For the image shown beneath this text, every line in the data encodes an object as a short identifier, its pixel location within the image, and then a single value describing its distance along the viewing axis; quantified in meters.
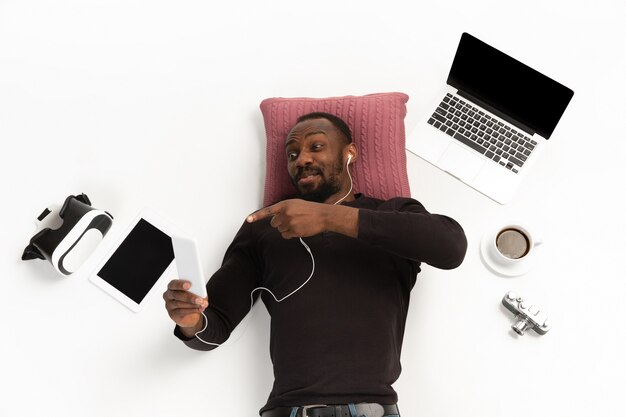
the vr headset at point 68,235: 1.82
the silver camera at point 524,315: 1.70
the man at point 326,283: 1.44
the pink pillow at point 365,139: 1.86
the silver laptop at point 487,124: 1.88
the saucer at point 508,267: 1.81
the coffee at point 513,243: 1.80
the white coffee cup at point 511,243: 1.79
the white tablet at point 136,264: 1.87
